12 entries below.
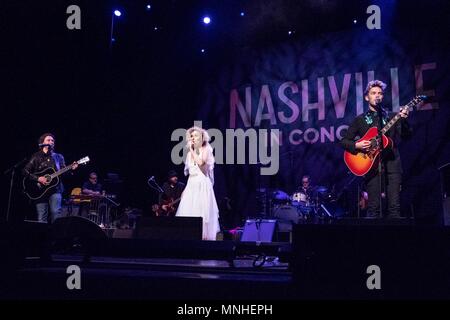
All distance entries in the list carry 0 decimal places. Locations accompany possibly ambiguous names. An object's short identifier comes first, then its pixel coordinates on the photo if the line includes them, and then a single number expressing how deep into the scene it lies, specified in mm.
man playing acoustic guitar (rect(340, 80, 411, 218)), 4832
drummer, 9830
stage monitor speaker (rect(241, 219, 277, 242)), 7773
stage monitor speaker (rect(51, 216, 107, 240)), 3887
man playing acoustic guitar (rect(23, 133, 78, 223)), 7152
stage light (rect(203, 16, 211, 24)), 11281
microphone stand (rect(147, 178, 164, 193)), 10188
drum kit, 9422
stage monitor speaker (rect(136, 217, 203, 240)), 4574
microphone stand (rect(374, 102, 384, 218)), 4645
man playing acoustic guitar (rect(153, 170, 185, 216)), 9867
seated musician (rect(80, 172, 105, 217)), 10259
